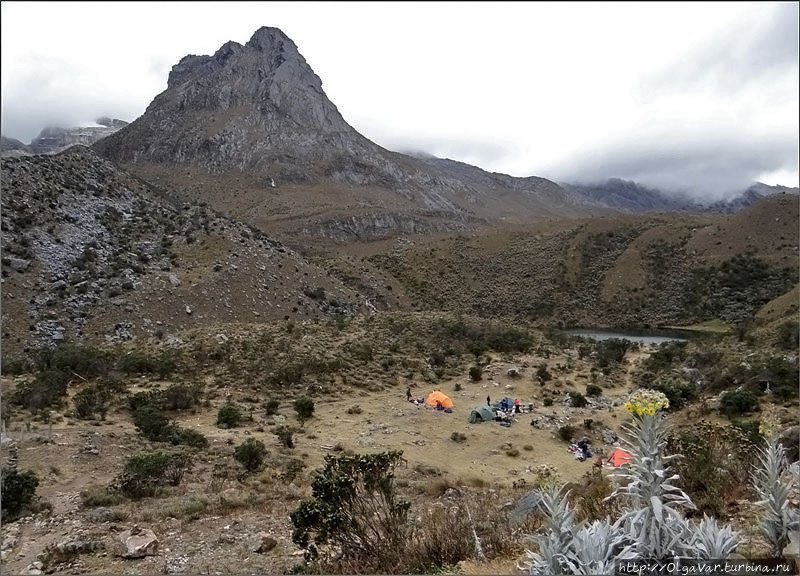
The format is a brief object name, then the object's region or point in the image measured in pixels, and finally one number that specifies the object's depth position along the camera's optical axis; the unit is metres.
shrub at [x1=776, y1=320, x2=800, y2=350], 23.24
